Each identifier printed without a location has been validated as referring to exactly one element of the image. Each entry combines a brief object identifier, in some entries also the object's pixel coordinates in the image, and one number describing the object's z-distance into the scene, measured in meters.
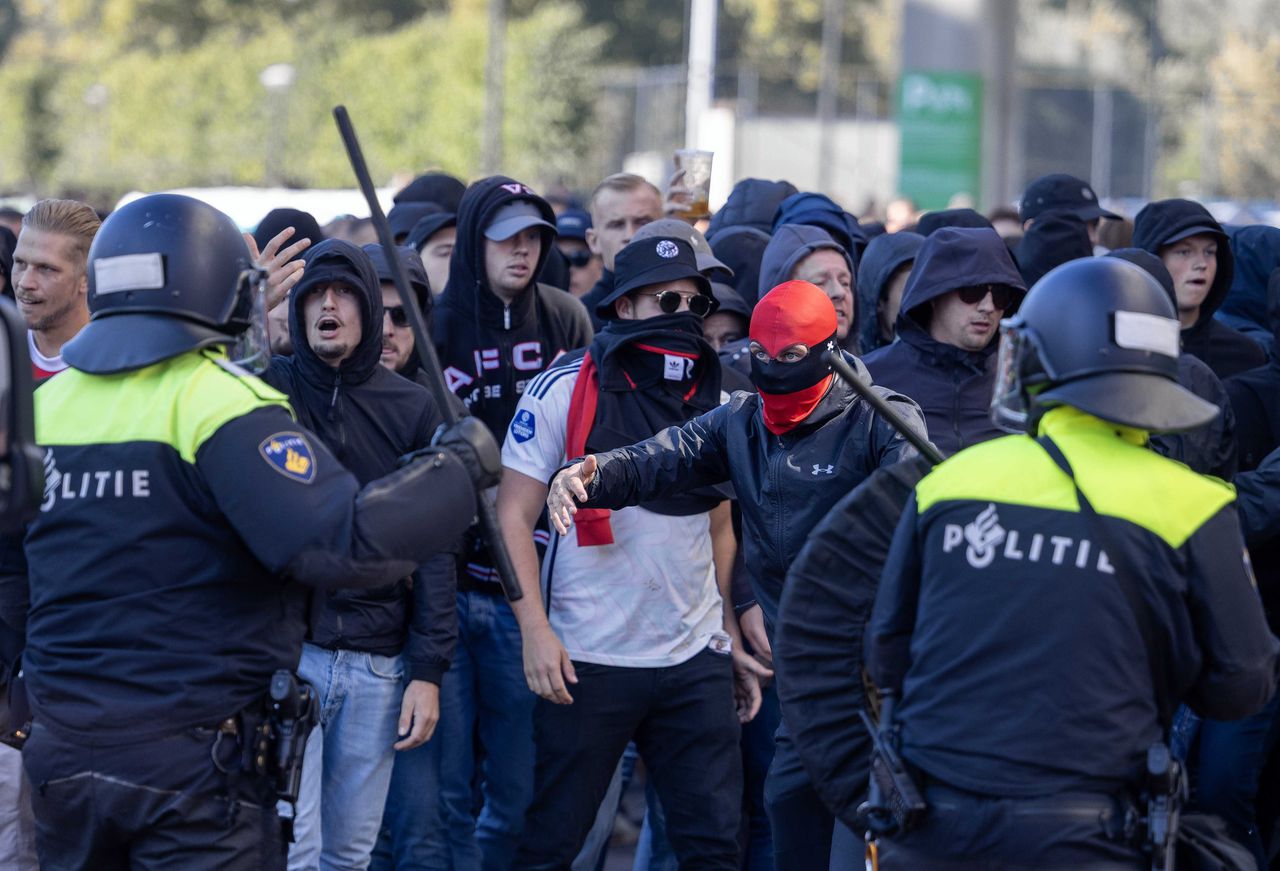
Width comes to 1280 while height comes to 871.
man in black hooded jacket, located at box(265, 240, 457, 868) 9.98
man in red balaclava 9.22
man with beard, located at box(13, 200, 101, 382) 10.41
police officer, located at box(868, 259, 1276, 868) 6.41
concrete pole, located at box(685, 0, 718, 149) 50.59
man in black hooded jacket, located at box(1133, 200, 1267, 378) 13.09
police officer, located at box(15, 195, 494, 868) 7.03
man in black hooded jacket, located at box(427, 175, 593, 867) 11.44
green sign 38.16
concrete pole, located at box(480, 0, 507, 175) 49.25
